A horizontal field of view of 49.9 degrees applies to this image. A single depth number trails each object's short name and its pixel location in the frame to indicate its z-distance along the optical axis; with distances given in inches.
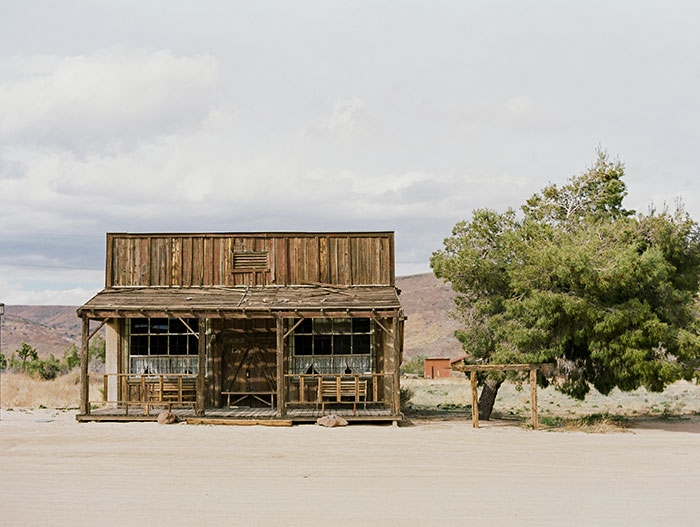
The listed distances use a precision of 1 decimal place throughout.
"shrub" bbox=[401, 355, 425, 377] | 1923.0
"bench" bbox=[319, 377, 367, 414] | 717.9
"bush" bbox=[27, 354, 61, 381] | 1441.2
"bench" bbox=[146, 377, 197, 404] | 759.7
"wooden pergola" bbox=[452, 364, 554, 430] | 687.7
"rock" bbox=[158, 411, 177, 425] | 709.9
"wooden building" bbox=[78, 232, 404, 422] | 764.0
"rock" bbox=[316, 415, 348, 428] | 685.3
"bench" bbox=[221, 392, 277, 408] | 780.0
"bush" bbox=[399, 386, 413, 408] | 964.0
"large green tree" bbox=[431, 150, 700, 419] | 691.4
